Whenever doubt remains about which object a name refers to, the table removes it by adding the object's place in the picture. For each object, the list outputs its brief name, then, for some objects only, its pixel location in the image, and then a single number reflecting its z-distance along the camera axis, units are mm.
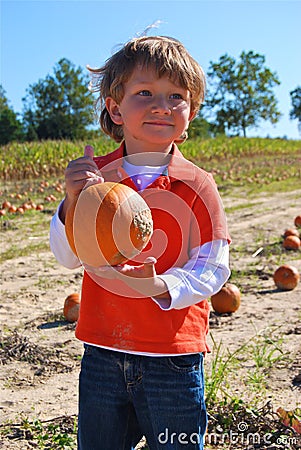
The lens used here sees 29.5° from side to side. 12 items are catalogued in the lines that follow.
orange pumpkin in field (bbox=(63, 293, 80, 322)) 4586
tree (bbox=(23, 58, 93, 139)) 61344
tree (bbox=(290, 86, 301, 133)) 82438
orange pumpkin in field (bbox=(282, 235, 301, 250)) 7145
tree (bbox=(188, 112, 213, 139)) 60044
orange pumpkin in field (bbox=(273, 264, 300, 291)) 5426
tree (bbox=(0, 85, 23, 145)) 61875
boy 2006
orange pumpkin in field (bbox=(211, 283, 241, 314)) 4770
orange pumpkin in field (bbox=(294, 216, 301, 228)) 8555
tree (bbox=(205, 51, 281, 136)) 62375
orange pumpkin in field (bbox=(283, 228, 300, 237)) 7520
